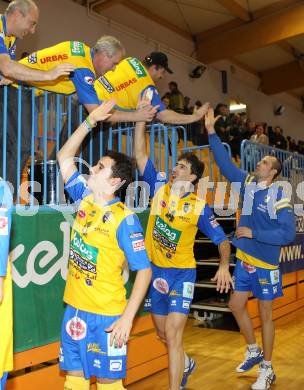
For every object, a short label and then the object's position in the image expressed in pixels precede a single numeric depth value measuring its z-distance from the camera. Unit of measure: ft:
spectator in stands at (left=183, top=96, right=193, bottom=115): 35.59
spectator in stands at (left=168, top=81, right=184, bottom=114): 34.60
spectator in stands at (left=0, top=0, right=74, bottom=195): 10.32
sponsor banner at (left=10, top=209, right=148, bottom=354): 10.72
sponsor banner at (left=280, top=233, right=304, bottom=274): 23.77
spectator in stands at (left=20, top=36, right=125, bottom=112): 11.41
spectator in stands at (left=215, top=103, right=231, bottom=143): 35.04
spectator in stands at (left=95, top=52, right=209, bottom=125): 12.98
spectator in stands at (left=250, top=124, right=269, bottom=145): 32.17
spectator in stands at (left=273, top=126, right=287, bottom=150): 45.28
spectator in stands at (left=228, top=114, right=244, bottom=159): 36.06
